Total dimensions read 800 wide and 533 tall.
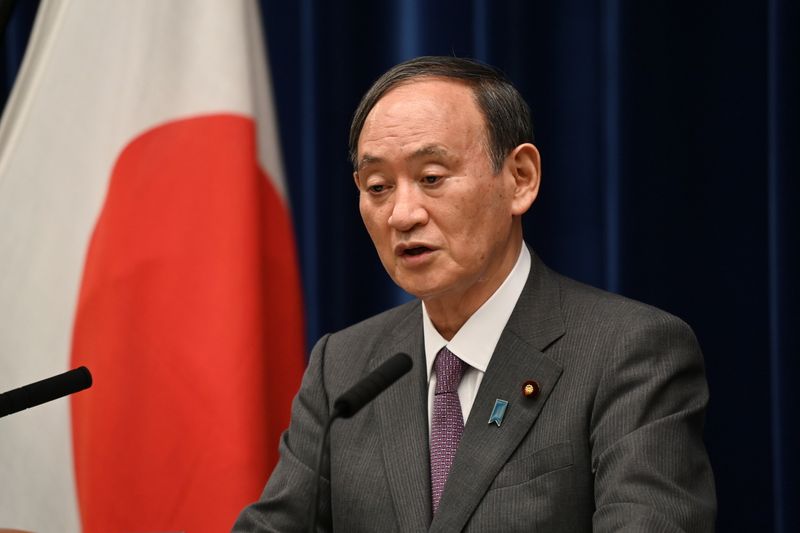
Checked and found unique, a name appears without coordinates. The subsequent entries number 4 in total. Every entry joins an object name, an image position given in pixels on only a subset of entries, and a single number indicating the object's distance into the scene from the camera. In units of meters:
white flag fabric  6.85
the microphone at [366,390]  6.24
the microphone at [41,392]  6.27
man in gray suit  6.42
